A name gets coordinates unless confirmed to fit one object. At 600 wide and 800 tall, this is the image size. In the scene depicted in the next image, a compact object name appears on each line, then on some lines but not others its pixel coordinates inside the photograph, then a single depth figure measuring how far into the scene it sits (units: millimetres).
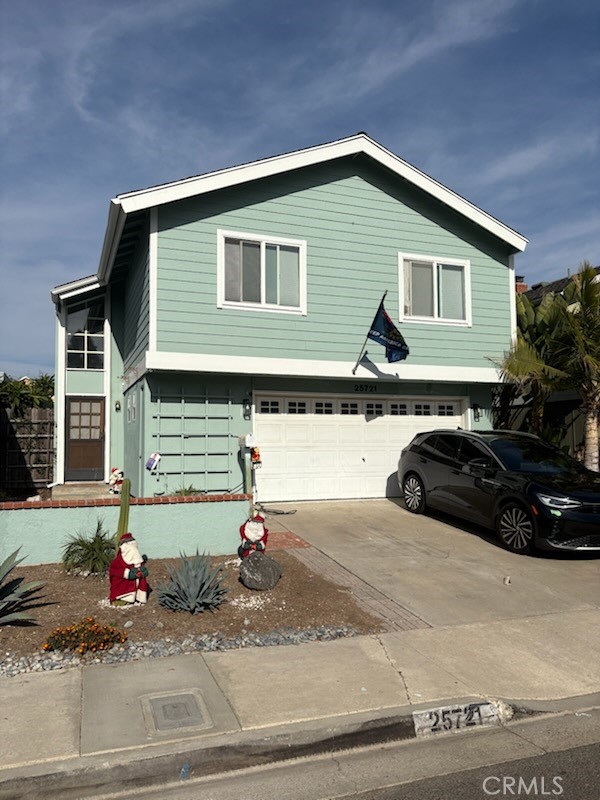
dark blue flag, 12305
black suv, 8977
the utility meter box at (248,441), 11961
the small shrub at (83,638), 5594
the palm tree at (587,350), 12117
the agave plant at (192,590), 6637
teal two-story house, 11758
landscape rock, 7430
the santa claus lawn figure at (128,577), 6754
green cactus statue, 7738
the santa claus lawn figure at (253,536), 7984
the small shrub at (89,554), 7836
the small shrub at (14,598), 6230
